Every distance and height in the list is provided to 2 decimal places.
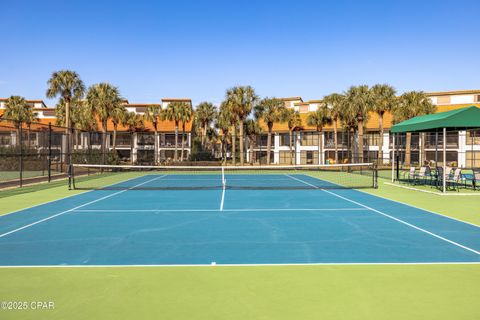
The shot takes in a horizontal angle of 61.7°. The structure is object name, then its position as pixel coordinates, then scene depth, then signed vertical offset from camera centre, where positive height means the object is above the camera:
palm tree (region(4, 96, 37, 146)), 56.16 +6.53
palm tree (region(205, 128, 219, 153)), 89.83 +3.78
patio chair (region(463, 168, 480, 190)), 20.29 -1.27
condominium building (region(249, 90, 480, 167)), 56.78 +1.80
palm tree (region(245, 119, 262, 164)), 66.88 +4.45
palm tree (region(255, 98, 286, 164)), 58.97 +6.46
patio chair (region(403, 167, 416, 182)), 23.00 -1.06
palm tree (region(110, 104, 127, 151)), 49.56 +5.29
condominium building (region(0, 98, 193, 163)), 67.38 +2.69
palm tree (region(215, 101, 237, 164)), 54.03 +5.46
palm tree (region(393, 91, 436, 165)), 52.59 +6.08
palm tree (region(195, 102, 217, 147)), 69.56 +7.38
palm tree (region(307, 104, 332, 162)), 58.03 +5.39
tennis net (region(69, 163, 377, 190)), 23.72 -1.85
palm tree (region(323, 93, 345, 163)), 53.05 +6.78
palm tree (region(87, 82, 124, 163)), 48.50 +6.76
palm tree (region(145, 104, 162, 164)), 63.59 +6.62
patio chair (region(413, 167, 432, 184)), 22.06 -1.04
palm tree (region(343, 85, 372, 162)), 48.66 +6.10
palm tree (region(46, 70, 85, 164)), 46.31 +8.24
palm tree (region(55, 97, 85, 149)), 55.88 +5.94
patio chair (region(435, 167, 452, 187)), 21.42 -1.17
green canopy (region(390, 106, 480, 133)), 19.20 +1.63
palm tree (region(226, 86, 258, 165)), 53.53 +7.30
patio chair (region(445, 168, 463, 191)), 20.94 -1.20
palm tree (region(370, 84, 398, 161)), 51.66 +7.18
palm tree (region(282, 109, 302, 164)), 63.89 +5.40
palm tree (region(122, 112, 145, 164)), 64.38 +5.38
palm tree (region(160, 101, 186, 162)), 60.95 +6.48
